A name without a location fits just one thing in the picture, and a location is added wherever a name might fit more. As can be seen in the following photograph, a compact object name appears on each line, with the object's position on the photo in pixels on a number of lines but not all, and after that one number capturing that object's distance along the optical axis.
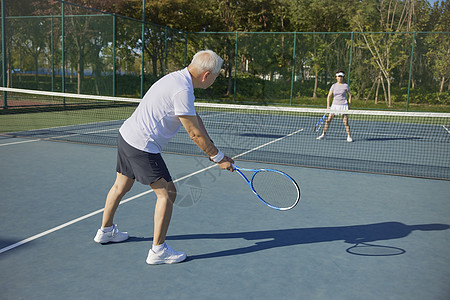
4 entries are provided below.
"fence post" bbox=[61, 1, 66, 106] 14.74
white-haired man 2.85
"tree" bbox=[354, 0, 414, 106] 19.62
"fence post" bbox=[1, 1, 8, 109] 12.85
